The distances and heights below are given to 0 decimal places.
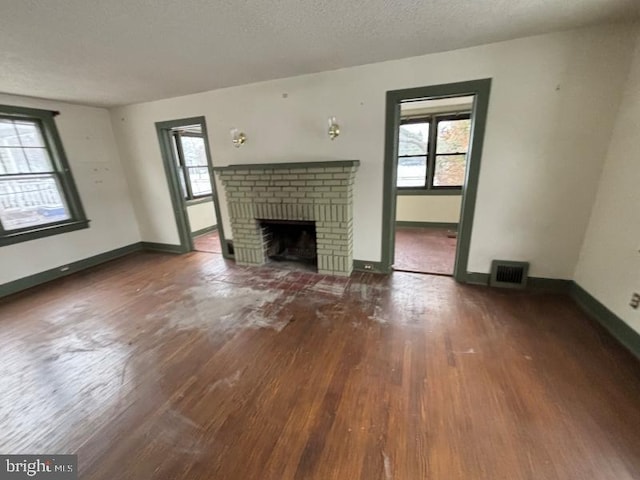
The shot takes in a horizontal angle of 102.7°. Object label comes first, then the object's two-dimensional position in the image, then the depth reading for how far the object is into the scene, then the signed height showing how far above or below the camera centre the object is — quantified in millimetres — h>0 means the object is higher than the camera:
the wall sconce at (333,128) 3053 +430
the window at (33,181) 3357 -22
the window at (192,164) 5328 +162
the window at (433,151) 4949 +179
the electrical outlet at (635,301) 1946 -1105
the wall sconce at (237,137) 3512 +434
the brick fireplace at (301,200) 3197 -425
